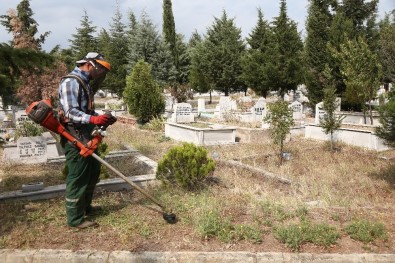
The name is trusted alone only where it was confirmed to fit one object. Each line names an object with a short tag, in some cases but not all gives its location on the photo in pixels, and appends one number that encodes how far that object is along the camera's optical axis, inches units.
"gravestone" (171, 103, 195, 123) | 601.0
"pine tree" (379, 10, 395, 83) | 962.1
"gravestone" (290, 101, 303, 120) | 756.8
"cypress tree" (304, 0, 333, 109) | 807.7
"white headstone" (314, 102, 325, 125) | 601.4
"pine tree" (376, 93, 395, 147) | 227.1
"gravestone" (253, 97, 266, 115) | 669.3
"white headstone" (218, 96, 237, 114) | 717.9
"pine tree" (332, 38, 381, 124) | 552.7
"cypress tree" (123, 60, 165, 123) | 653.9
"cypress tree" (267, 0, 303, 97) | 975.0
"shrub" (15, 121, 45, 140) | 382.6
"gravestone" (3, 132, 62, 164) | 346.0
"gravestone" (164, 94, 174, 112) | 893.8
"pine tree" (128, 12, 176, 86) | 1146.0
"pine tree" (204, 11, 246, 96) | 1255.5
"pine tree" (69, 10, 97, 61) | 1524.4
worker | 160.7
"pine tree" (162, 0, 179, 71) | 1299.2
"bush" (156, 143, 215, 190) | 226.7
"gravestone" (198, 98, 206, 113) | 918.8
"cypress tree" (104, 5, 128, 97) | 1178.6
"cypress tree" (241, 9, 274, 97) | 1002.7
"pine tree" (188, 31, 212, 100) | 1314.6
